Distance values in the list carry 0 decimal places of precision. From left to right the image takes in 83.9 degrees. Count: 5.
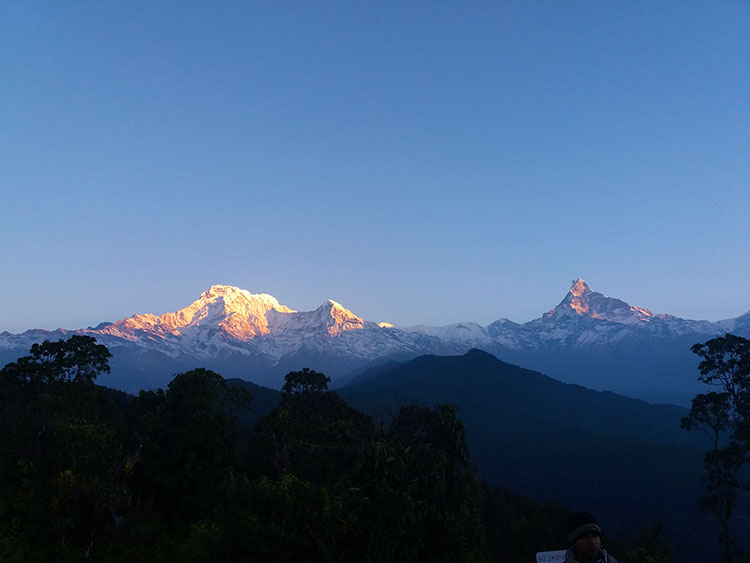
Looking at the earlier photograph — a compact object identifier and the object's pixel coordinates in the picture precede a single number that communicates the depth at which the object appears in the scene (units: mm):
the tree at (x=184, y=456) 25844
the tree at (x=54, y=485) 20188
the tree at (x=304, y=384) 47188
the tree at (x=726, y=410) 33500
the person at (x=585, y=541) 6023
